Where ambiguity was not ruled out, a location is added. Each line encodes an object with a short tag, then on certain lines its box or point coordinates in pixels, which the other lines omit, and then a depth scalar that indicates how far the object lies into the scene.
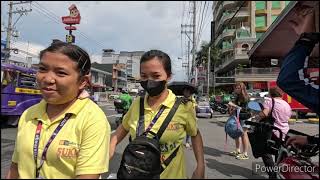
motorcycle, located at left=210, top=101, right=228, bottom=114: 15.45
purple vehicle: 5.38
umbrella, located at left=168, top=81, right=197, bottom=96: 2.81
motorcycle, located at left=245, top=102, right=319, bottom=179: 1.09
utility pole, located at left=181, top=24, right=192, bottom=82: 21.56
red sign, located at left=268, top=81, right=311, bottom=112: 8.78
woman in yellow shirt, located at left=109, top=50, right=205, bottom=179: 1.40
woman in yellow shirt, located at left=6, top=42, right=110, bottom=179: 1.00
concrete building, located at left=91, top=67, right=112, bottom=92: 31.31
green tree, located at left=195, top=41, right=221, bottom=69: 31.93
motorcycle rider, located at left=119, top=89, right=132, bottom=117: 7.31
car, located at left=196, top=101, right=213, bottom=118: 13.21
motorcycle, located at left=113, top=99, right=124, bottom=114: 7.54
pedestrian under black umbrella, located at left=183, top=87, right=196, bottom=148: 4.44
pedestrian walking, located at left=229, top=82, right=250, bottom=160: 4.47
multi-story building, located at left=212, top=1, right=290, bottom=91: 25.03
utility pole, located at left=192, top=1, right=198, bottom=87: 18.78
